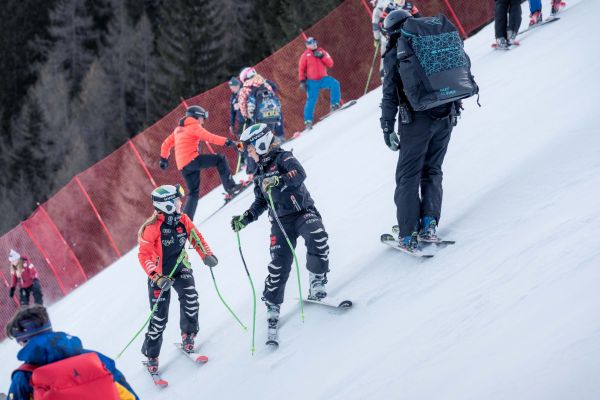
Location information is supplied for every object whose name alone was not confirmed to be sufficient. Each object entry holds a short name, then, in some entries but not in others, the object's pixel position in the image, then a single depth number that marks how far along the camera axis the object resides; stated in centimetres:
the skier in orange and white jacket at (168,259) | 1305
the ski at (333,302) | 1136
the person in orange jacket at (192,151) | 2025
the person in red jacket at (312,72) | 2580
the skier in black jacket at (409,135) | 1077
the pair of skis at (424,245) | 1130
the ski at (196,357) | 1302
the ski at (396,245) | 1128
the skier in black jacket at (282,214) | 1131
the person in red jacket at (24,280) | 2684
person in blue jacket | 707
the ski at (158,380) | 1312
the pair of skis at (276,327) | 1160
